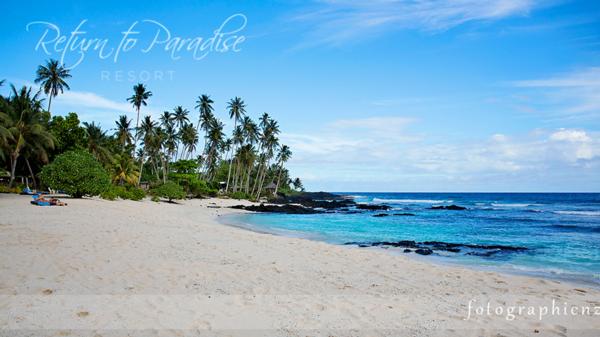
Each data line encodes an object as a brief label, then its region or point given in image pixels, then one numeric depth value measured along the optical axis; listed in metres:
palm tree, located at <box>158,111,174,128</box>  65.75
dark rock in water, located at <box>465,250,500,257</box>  15.52
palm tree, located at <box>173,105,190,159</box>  65.00
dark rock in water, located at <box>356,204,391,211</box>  59.62
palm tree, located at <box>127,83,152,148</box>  54.94
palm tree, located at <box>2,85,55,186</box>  33.06
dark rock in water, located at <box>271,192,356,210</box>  63.77
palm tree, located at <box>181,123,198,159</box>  63.66
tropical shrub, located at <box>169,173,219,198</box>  54.43
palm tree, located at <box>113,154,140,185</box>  46.69
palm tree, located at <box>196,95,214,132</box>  64.12
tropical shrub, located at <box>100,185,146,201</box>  33.05
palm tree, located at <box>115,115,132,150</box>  52.66
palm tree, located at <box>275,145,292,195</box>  80.12
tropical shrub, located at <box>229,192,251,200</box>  62.52
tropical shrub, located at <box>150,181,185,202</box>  43.72
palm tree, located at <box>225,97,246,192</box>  66.19
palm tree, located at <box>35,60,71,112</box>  45.62
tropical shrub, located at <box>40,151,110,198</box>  28.59
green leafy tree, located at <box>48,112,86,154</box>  41.09
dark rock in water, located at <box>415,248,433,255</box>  15.40
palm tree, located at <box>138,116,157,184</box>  55.44
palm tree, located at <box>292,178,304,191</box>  132.12
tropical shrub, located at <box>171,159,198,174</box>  55.72
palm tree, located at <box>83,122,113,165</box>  45.43
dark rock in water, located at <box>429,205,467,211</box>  62.09
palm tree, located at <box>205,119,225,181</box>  63.41
